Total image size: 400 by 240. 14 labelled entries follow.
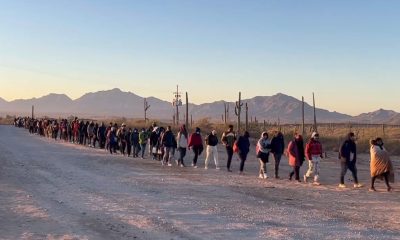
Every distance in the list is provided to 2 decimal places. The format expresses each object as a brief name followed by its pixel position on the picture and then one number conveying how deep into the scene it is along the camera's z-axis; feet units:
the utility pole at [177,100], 293.31
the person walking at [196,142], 81.88
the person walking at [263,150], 70.00
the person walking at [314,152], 65.46
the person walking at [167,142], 83.82
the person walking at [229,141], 78.02
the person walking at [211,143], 78.89
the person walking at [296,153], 66.74
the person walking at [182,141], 82.89
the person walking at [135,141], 96.53
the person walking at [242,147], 74.95
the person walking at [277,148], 70.02
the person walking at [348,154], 62.18
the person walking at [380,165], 59.82
